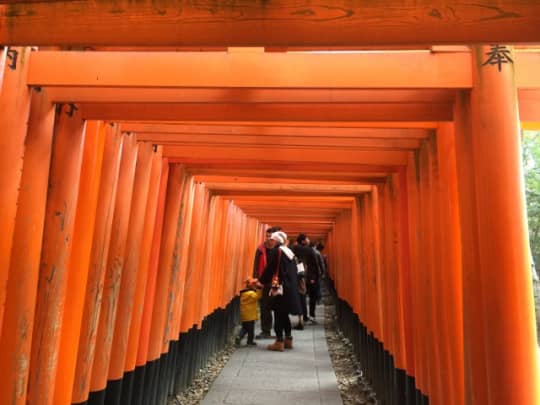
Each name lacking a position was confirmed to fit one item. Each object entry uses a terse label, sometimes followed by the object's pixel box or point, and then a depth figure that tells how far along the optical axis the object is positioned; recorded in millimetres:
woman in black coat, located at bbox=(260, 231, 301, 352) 7027
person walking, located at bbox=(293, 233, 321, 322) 9828
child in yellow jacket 7520
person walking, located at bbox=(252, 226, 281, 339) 7434
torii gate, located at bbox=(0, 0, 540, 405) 1631
